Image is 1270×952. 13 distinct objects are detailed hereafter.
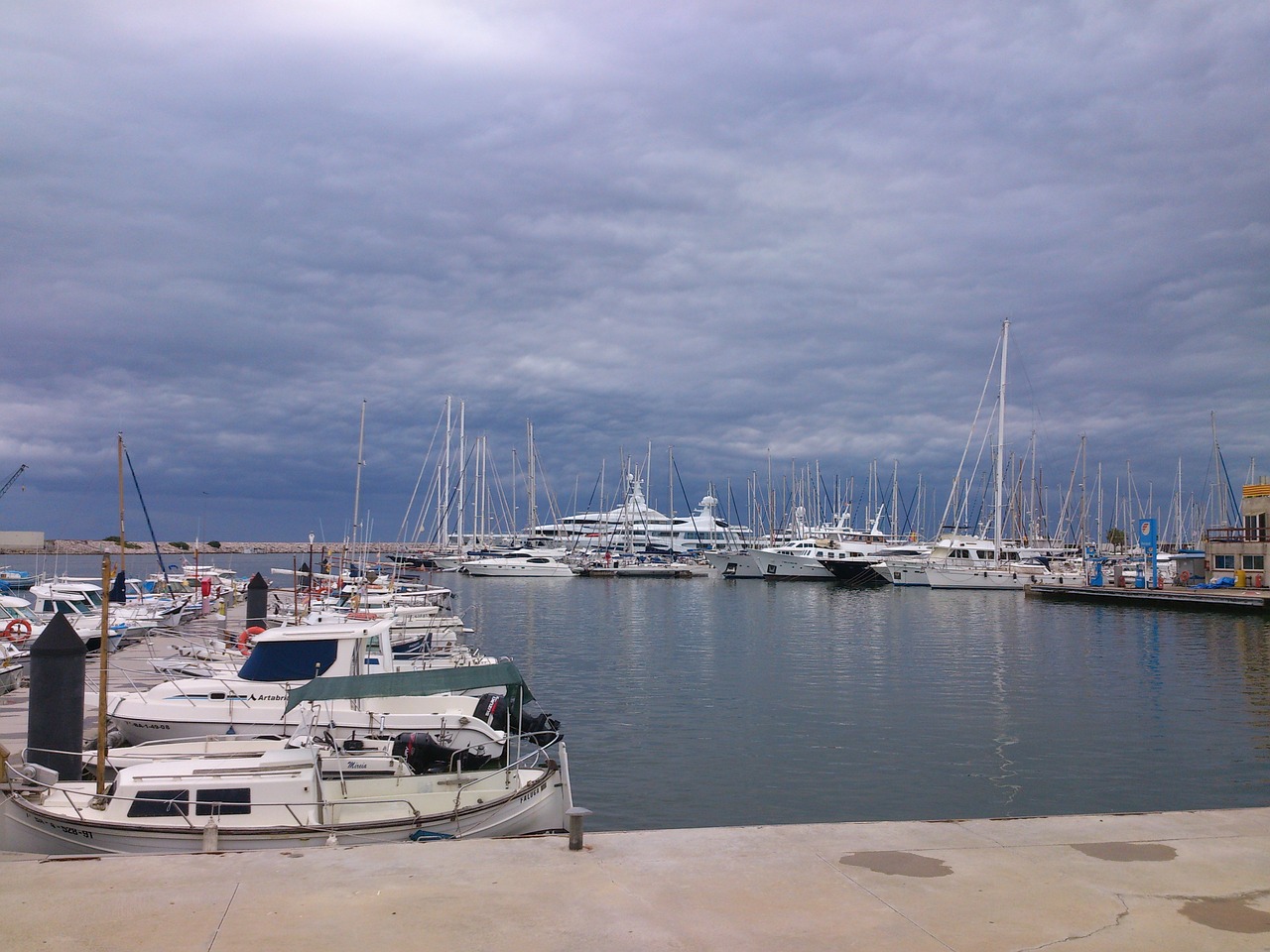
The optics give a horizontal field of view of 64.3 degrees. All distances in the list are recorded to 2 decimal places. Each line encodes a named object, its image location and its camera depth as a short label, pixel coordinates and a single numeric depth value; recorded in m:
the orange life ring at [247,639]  33.75
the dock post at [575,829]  10.41
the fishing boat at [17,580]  102.44
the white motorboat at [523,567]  111.12
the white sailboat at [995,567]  90.25
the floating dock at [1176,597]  66.10
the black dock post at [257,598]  42.94
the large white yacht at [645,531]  146.38
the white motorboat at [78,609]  39.56
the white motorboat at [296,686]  19.73
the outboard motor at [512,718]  21.52
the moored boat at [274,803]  13.77
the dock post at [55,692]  16.06
